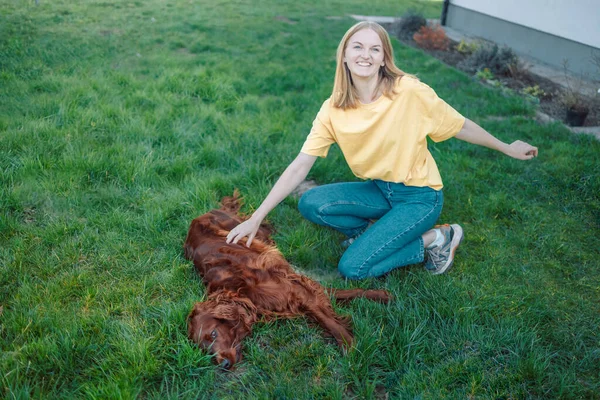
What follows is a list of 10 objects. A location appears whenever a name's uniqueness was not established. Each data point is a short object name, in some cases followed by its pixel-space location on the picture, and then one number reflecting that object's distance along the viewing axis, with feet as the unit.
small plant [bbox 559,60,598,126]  16.08
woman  8.80
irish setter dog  7.16
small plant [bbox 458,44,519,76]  21.89
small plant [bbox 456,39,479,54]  25.24
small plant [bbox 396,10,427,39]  30.99
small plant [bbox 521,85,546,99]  18.86
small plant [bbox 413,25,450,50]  26.78
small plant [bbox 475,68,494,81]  21.09
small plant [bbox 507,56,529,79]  21.20
